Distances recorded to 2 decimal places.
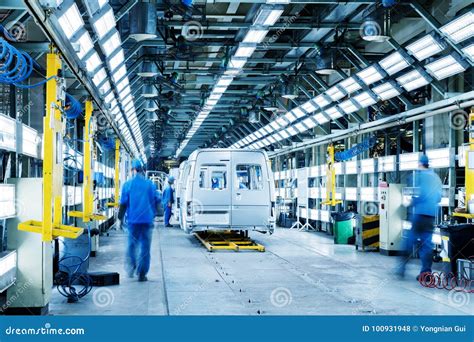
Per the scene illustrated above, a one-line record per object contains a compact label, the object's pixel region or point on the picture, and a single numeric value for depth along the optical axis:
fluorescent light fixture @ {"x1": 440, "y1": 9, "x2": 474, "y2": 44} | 8.47
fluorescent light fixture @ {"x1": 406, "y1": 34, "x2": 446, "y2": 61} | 9.59
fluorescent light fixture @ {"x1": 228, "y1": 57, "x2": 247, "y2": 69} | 12.58
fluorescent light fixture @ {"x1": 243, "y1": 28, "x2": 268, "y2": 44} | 10.42
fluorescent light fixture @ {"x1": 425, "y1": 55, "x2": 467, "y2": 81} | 9.73
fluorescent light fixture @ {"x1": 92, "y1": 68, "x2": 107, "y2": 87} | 10.40
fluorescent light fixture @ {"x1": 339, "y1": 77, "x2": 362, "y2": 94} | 12.86
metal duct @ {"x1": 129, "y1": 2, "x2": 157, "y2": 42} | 9.43
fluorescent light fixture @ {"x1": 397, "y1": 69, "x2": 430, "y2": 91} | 10.81
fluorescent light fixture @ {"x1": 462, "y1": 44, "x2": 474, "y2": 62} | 8.88
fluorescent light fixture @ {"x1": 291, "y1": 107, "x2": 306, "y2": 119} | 17.30
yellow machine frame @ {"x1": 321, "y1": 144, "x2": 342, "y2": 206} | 17.01
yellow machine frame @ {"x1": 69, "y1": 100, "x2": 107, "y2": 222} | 10.97
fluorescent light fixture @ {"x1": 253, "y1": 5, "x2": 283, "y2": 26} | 9.26
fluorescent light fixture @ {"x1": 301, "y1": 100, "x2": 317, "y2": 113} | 16.17
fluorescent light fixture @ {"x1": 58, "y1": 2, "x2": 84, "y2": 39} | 7.09
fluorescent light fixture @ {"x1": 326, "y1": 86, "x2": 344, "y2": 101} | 14.00
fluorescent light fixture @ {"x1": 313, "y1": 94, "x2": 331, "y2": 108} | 15.03
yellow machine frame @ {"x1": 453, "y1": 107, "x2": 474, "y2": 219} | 9.47
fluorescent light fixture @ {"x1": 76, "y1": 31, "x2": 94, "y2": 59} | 8.25
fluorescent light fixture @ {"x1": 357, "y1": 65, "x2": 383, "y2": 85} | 11.71
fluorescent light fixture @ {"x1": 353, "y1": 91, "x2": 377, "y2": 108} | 12.99
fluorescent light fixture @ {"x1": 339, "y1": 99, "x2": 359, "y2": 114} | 13.95
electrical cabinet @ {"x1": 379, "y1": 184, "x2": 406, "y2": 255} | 12.02
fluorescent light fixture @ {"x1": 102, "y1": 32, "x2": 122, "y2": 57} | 9.45
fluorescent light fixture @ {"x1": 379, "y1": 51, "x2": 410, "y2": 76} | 10.73
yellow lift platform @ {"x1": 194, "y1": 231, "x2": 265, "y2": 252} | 13.05
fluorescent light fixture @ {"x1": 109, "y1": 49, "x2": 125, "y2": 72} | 10.56
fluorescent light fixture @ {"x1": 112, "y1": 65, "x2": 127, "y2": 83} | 11.66
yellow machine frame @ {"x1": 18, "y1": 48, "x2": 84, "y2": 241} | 6.39
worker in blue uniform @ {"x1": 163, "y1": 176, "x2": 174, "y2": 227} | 21.78
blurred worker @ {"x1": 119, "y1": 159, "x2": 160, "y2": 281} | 8.84
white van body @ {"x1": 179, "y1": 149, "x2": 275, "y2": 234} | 13.81
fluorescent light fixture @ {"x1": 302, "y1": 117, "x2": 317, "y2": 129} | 17.47
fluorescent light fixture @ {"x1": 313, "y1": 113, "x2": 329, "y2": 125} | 16.45
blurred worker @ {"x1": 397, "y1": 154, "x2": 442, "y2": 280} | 8.77
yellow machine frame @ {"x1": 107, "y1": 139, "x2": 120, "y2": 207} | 19.34
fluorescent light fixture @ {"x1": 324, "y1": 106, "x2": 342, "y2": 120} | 15.28
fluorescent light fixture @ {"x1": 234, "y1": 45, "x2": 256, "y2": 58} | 11.60
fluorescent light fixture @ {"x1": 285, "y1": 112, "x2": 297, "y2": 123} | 18.19
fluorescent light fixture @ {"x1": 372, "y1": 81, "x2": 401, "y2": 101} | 11.93
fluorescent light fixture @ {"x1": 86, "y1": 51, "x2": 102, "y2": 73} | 9.44
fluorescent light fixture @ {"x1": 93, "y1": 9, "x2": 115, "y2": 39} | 8.27
